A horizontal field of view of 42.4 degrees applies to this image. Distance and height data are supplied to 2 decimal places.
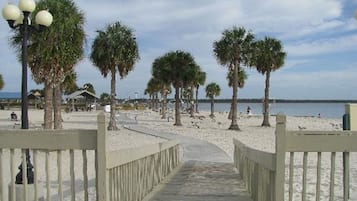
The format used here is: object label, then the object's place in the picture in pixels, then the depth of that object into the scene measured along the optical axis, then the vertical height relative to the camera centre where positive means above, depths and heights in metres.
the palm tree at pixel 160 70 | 39.84 +2.82
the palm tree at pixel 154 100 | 81.50 +0.41
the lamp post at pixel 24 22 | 8.13 +1.68
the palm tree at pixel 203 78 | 59.44 +3.09
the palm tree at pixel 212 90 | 87.25 +2.26
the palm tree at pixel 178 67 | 39.47 +3.01
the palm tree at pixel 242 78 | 60.20 +3.13
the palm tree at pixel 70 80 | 30.27 +1.47
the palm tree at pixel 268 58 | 38.41 +3.65
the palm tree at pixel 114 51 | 29.91 +3.35
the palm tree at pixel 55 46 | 17.28 +2.13
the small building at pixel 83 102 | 77.11 -0.05
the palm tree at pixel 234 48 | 34.00 +3.97
